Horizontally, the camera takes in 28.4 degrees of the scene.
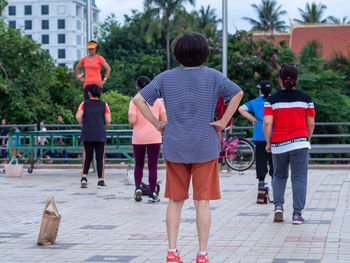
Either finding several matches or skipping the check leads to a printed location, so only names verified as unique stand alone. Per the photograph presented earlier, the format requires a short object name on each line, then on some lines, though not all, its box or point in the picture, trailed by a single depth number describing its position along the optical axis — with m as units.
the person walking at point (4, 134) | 20.36
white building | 126.69
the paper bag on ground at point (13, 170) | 14.72
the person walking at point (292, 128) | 7.41
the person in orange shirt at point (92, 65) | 13.80
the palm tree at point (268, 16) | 78.25
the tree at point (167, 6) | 55.25
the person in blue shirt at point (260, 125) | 9.12
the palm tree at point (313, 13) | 72.81
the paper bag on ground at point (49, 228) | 6.29
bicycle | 15.10
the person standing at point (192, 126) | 5.00
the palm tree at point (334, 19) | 67.81
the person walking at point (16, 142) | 16.12
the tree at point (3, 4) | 24.42
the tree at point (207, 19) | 71.12
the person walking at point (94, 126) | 11.72
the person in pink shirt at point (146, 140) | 9.59
